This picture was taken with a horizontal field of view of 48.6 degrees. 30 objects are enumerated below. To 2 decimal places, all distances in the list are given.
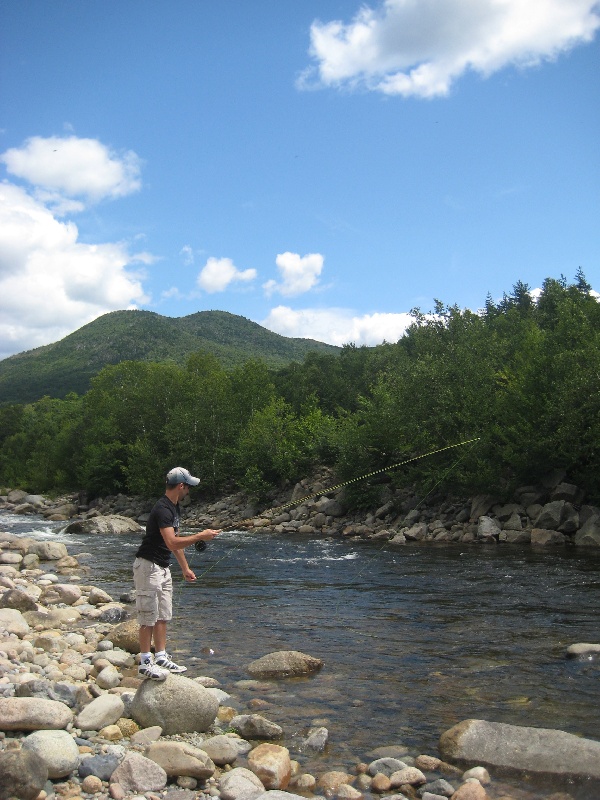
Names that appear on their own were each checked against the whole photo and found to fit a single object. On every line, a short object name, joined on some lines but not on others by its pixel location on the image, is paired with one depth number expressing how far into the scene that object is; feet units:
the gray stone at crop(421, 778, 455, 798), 17.58
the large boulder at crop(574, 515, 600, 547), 64.91
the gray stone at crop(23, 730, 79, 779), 16.76
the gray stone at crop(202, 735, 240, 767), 19.36
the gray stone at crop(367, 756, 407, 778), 18.86
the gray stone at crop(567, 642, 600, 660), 28.53
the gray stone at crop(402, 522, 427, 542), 79.36
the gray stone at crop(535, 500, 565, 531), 70.95
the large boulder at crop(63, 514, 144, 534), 105.29
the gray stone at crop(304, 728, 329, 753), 20.80
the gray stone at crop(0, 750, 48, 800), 15.03
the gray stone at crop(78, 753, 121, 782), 17.10
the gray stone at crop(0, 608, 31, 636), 31.96
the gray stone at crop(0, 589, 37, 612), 37.19
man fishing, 21.93
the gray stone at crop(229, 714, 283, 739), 21.44
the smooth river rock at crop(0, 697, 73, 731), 18.51
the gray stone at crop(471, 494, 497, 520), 81.61
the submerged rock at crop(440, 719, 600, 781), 18.45
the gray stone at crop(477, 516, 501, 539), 73.92
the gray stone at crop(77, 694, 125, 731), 20.34
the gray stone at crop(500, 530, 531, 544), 71.15
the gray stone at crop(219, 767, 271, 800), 16.96
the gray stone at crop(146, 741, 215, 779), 17.89
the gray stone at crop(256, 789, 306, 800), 16.26
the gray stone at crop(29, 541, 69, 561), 64.85
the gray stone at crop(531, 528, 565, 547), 67.36
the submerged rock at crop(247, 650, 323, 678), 27.53
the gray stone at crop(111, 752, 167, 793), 16.84
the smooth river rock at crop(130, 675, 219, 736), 21.09
